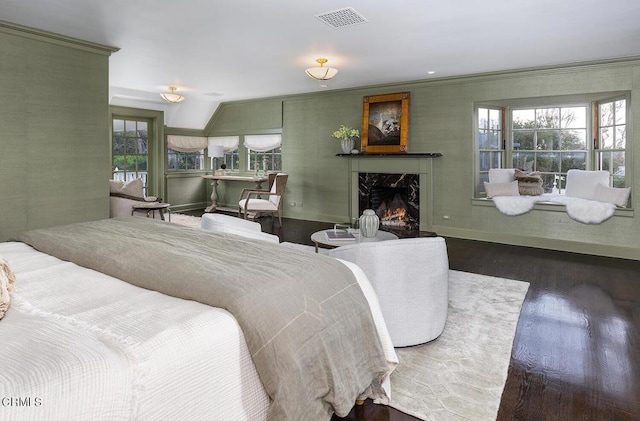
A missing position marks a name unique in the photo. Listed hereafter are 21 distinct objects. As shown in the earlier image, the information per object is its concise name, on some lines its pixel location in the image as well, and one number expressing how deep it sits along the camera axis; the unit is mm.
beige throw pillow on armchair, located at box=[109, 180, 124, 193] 5792
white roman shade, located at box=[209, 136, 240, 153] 9172
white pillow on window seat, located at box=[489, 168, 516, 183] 6195
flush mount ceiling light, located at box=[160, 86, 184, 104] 7191
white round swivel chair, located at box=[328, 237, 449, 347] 2484
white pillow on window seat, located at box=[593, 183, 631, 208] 5012
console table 8203
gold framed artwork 6566
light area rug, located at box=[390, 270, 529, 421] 1984
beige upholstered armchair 5586
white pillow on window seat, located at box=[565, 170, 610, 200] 5480
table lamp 9000
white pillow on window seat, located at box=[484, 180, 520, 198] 6031
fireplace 6688
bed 1037
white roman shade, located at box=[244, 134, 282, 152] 8508
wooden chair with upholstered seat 7227
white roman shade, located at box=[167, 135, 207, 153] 8859
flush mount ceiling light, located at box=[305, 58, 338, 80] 5090
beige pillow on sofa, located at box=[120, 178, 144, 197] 5824
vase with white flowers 7020
